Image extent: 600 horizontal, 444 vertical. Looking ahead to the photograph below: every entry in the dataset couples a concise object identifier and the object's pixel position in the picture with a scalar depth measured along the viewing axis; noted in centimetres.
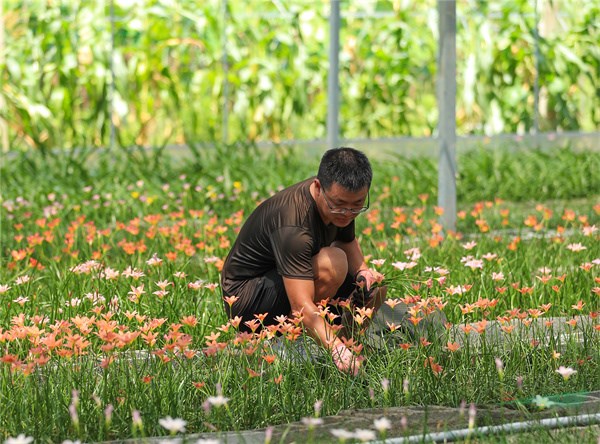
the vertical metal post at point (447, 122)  1466
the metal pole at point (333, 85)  1631
